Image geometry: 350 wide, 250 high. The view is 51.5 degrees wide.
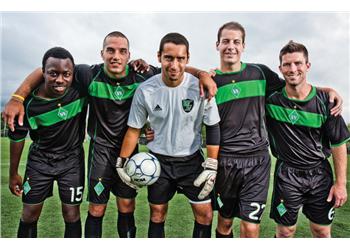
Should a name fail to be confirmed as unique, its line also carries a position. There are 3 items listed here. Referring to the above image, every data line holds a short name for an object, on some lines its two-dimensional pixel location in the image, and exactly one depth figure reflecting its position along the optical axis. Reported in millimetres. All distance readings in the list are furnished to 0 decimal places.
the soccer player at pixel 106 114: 3666
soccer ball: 3439
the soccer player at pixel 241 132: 3566
